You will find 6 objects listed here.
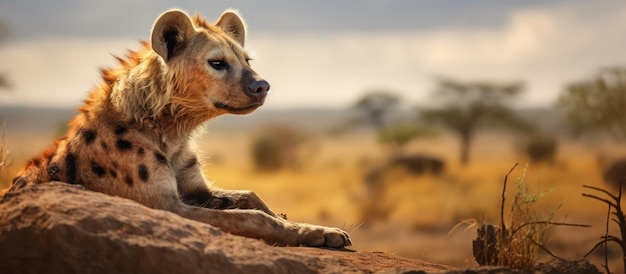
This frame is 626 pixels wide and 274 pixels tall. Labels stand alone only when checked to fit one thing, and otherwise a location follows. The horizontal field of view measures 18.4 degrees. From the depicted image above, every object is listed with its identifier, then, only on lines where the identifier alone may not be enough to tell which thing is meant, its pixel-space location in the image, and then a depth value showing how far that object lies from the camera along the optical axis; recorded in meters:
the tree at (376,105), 113.56
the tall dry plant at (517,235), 13.74
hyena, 13.52
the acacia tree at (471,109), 82.75
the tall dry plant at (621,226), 13.06
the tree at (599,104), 71.19
